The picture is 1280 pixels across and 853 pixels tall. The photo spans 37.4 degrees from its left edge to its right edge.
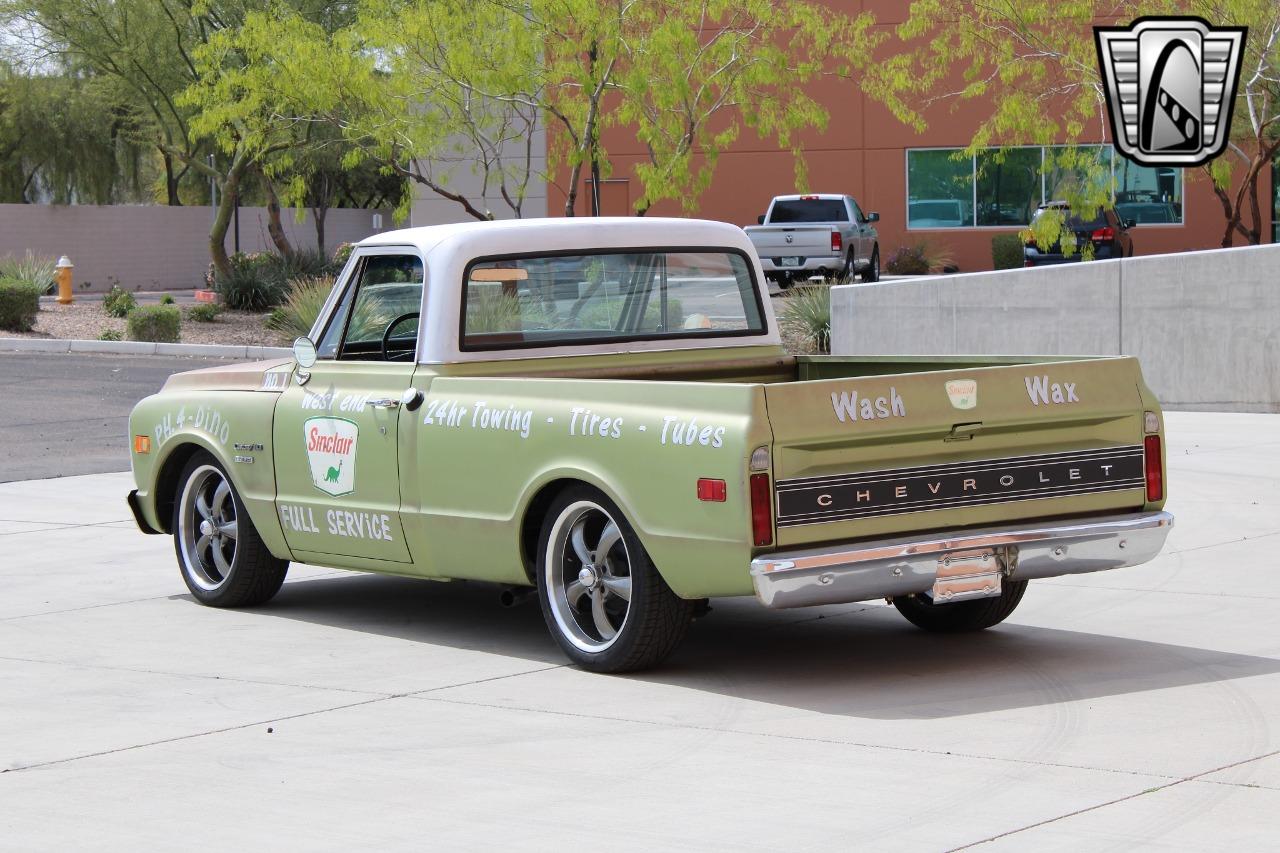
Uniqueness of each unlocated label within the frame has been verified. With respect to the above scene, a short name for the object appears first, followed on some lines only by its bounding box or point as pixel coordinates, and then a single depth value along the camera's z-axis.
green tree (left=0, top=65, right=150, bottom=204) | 49.44
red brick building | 42.22
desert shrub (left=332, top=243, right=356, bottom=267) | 34.59
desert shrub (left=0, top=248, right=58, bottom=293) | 32.93
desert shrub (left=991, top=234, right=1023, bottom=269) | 40.62
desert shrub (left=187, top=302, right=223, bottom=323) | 31.78
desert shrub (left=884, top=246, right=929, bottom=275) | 40.53
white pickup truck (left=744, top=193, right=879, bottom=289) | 31.58
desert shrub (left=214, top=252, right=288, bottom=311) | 33.66
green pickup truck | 6.80
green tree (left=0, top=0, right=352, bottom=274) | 31.34
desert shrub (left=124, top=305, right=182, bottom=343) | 28.83
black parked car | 33.22
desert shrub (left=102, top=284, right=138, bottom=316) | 32.44
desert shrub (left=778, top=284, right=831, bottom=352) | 24.09
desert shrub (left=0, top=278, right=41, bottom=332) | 30.25
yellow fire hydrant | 37.47
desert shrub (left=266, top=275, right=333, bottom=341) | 27.77
